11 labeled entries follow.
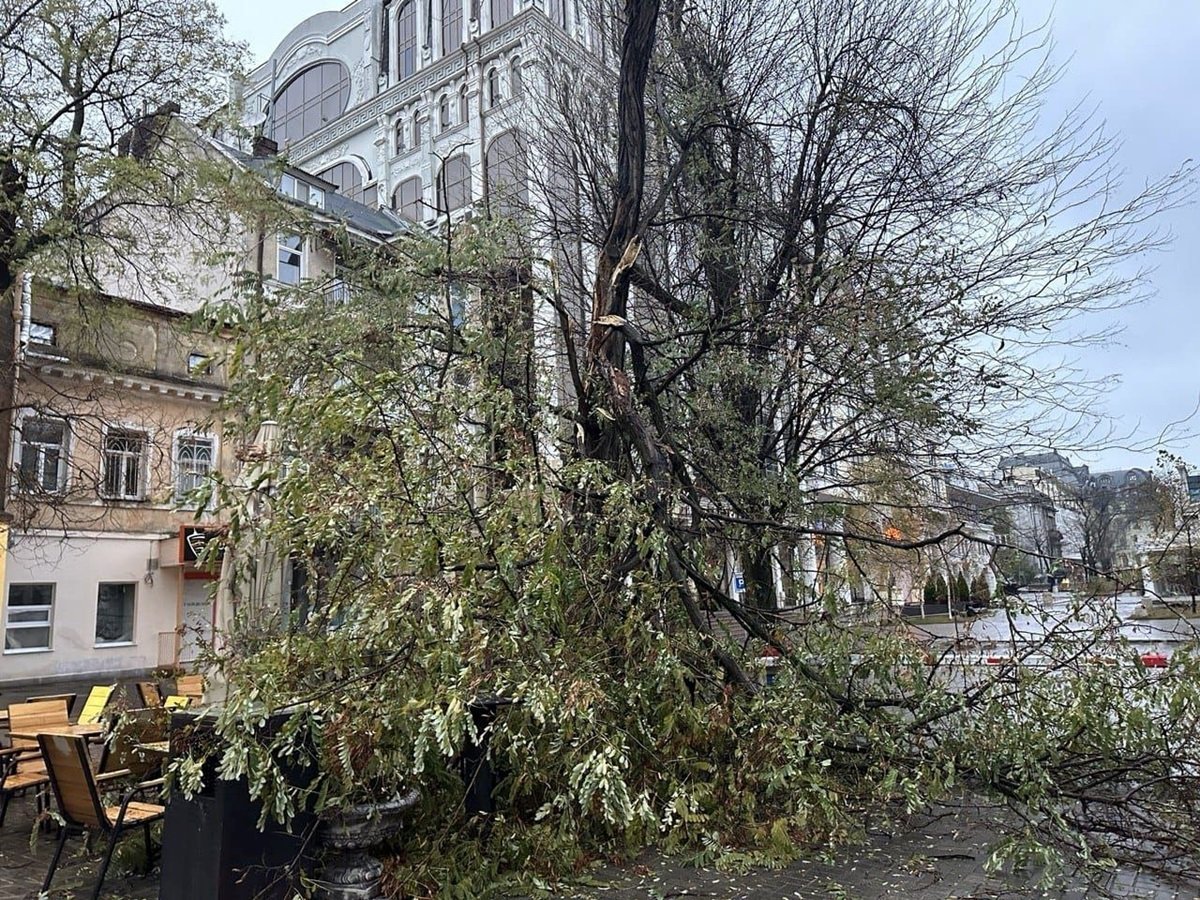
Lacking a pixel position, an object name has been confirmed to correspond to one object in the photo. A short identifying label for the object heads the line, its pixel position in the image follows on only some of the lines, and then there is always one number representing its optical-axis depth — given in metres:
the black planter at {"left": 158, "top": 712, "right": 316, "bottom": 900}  3.91
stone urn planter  4.27
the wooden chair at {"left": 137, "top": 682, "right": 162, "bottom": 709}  8.99
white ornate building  27.16
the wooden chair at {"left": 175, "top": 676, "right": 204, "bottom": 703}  9.19
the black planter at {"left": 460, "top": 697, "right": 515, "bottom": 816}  5.20
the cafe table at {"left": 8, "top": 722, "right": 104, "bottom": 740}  6.36
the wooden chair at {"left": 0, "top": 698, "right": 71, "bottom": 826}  6.18
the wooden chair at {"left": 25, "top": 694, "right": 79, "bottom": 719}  8.03
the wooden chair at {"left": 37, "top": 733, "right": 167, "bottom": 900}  4.66
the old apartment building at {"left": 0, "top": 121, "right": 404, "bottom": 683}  14.70
